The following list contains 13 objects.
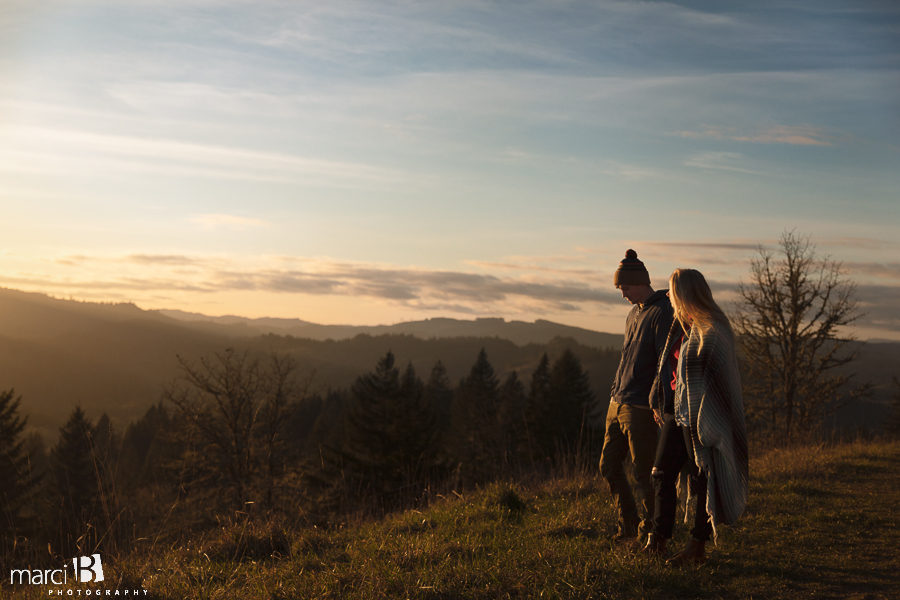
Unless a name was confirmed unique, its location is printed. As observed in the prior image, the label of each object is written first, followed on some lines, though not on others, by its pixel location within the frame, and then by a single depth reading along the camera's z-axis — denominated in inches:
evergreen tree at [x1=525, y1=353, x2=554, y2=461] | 1817.2
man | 206.8
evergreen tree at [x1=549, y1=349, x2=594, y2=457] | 1855.3
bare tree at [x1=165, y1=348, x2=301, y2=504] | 1064.8
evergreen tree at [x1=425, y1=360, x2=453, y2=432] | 2885.6
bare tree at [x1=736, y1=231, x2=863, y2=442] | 852.0
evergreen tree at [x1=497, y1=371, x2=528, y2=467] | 1899.6
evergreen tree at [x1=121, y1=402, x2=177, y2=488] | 2458.9
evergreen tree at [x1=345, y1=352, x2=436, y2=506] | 1262.3
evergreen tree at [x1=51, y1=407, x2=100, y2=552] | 1557.6
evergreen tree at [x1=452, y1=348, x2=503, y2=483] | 1809.8
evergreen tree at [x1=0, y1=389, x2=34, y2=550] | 1104.5
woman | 181.6
